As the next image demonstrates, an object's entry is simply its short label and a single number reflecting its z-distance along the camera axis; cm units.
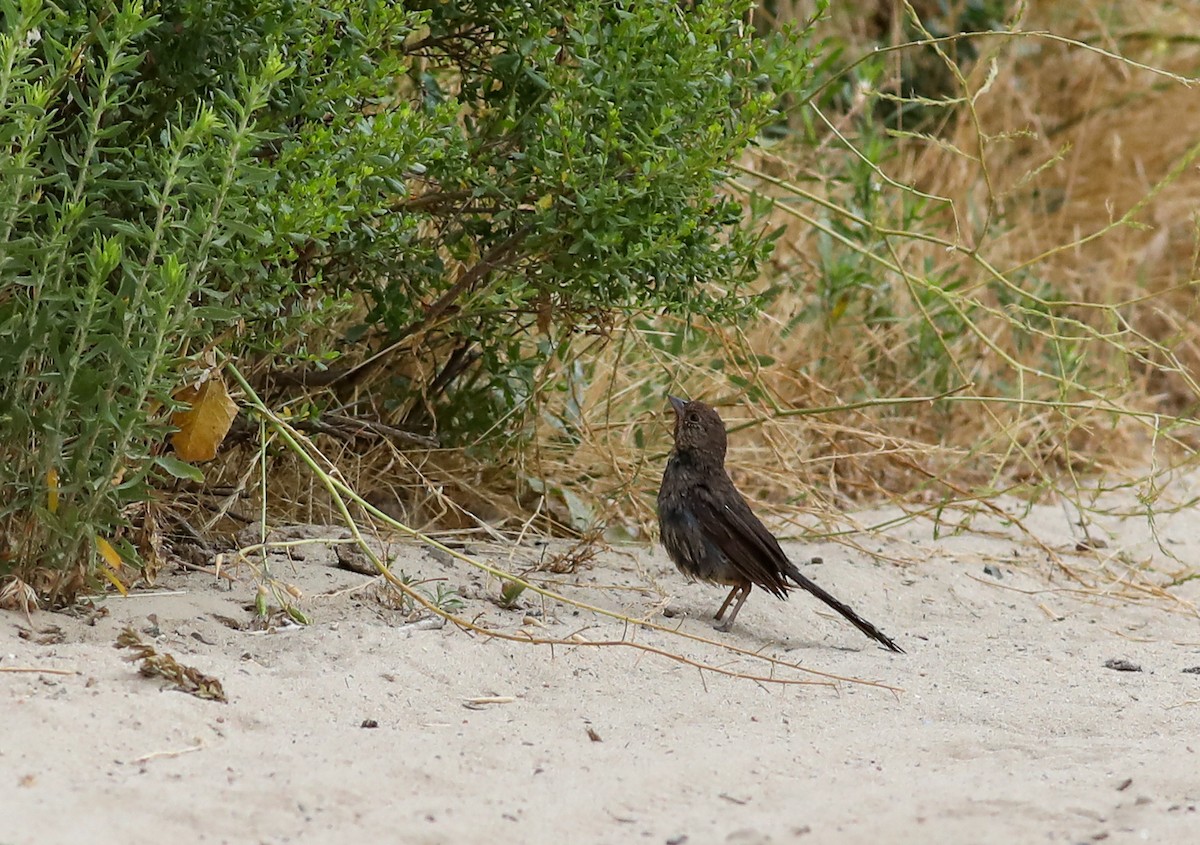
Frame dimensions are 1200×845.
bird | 887
